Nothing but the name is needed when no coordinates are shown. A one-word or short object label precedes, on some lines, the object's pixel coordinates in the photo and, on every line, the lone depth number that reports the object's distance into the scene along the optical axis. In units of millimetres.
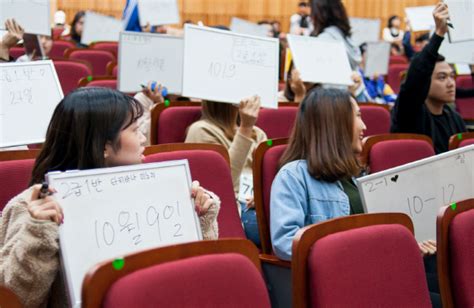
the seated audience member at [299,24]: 7666
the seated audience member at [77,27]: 8273
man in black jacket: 3535
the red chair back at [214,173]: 2597
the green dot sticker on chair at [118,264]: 1363
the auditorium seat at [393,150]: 3057
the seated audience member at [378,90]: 5864
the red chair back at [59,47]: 7532
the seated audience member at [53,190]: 1657
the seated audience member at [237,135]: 3070
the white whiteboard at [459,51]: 3986
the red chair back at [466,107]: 5242
